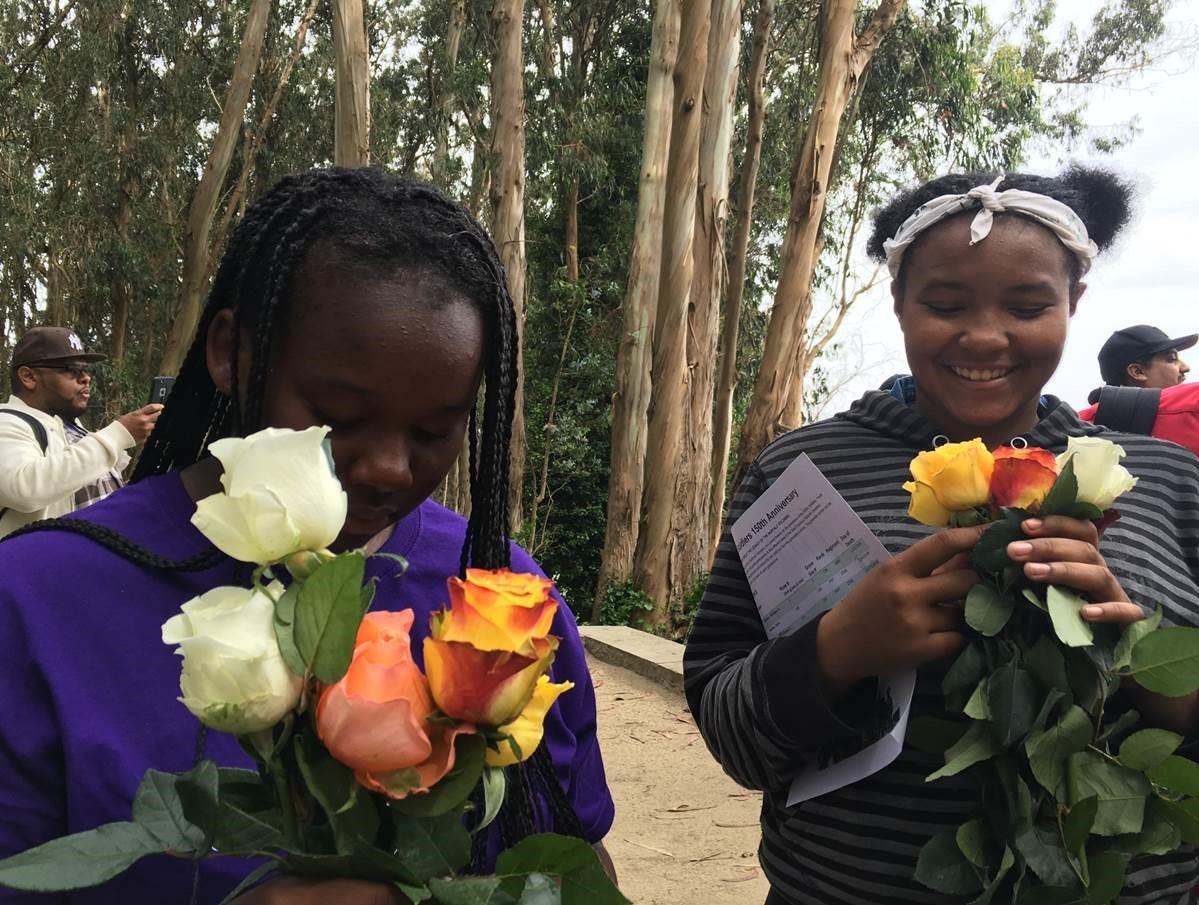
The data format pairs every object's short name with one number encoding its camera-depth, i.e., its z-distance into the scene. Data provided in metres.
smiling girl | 1.26
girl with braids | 0.99
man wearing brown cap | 3.66
